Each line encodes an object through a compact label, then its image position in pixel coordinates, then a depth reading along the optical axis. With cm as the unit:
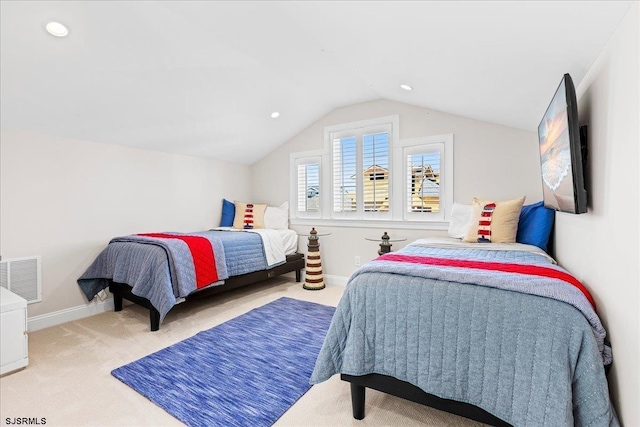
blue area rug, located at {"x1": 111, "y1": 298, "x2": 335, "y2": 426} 168
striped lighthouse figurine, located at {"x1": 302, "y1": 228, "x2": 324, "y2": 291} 409
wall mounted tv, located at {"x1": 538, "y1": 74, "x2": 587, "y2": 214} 137
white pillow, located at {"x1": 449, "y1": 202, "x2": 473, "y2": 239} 320
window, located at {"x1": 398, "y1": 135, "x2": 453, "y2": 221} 358
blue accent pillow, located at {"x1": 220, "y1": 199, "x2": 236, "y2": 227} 458
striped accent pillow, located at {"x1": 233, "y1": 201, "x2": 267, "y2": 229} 445
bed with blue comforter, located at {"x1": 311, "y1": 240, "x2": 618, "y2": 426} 114
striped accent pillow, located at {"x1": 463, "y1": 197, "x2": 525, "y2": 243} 275
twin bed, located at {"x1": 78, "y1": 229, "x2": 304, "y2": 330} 273
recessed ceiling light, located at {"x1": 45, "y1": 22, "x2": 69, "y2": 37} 199
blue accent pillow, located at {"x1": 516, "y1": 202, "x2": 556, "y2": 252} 264
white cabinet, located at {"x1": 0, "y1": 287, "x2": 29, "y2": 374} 204
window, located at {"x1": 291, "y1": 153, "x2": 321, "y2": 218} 450
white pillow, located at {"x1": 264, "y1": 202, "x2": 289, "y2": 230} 455
